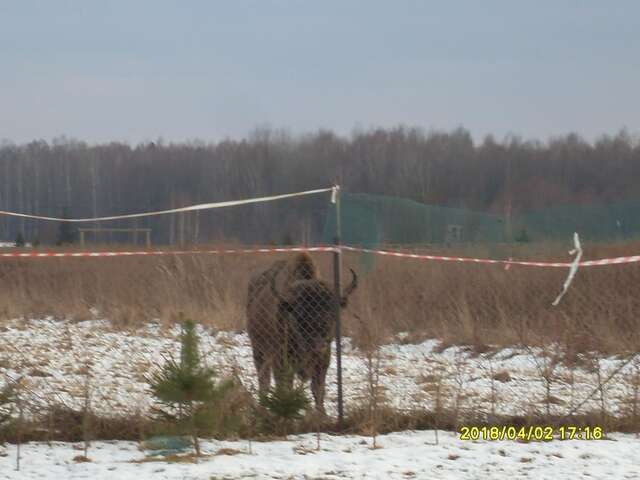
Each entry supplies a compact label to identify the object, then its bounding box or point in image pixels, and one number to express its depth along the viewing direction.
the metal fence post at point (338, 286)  17.05
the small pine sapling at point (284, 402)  16.66
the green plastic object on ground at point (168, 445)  15.49
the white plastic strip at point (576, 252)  22.77
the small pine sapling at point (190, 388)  15.02
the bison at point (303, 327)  18.77
